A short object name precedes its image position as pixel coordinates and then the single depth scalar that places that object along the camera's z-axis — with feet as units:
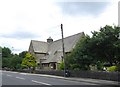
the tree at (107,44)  33.39
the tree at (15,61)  109.95
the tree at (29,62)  92.00
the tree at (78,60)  48.30
